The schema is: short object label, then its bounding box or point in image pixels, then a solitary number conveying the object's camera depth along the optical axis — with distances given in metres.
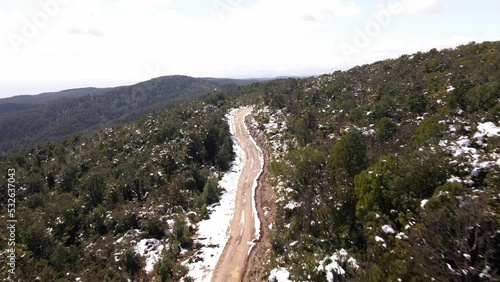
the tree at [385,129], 34.84
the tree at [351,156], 25.55
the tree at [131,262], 26.50
